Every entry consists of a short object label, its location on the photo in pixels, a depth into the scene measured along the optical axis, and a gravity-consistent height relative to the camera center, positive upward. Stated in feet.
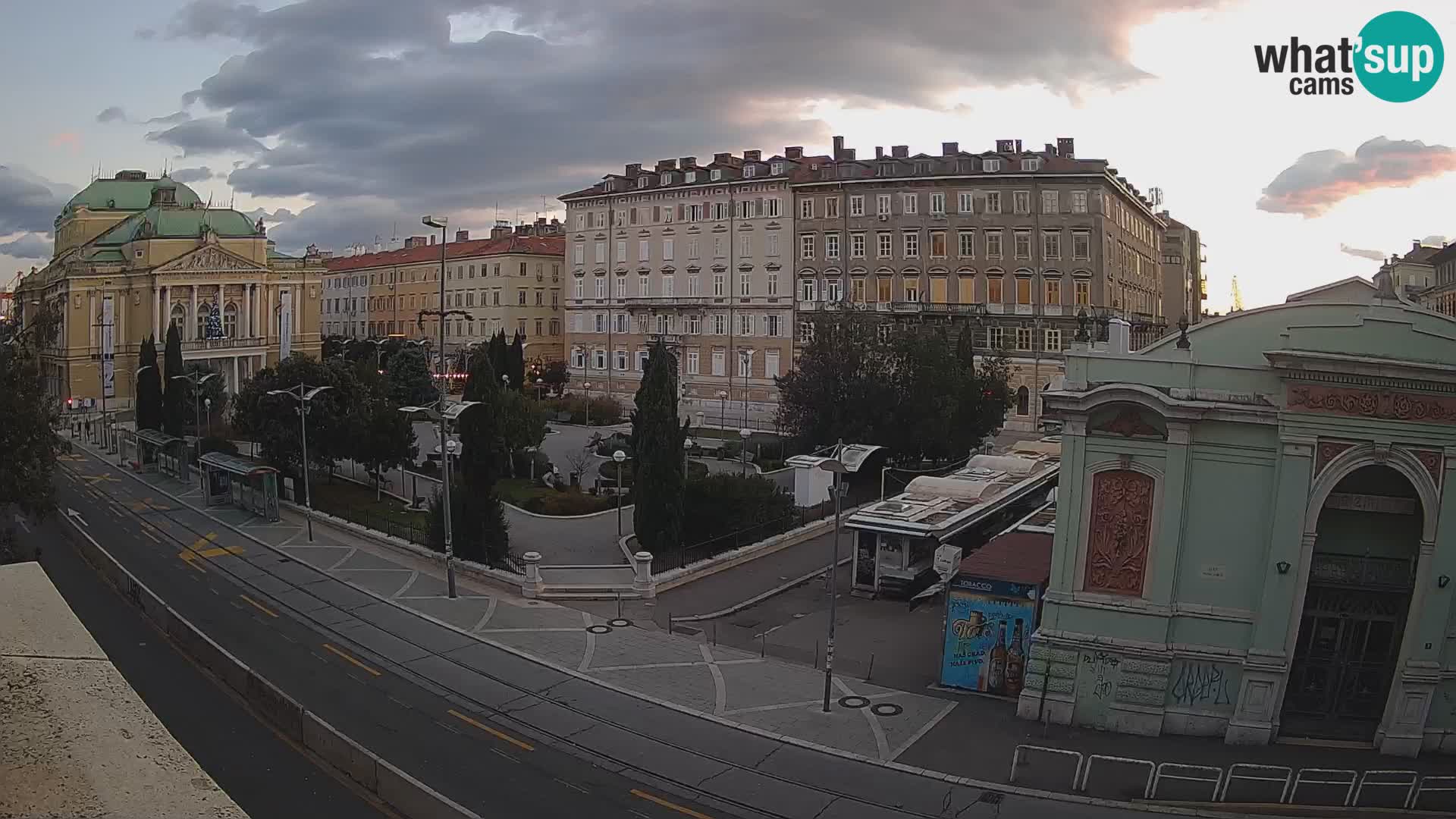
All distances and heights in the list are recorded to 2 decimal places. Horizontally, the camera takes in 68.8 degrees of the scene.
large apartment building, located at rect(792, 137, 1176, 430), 221.87 +24.27
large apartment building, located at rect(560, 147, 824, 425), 254.68 +17.85
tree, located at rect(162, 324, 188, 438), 200.75 -14.78
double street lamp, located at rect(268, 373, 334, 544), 132.18 -9.54
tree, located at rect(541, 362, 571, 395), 294.05 -9.96
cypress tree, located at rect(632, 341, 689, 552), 112.37 -14.19
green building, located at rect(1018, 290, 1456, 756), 65.46 -11.10
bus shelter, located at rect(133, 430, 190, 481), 175.73 -21.86
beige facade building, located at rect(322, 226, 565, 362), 332.19 +16.38
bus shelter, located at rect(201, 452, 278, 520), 140.36 -21.34
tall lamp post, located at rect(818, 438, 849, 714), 72.18 -16.74
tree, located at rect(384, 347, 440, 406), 233.55 -9.94
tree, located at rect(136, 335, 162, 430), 212.64 -13.89
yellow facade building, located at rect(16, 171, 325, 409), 281.33 +9.20
